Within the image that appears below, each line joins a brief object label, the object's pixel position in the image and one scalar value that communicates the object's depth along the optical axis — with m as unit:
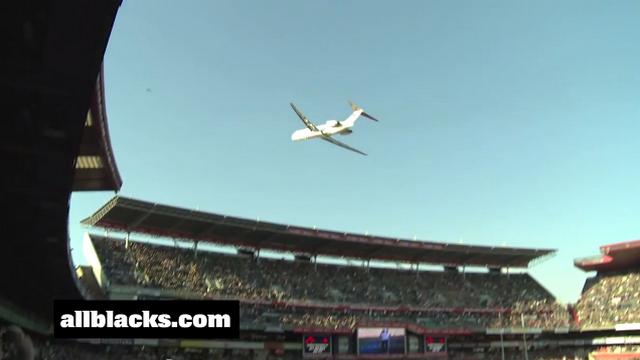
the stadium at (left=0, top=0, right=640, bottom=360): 16.81
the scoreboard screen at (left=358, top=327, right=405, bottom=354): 68.56
